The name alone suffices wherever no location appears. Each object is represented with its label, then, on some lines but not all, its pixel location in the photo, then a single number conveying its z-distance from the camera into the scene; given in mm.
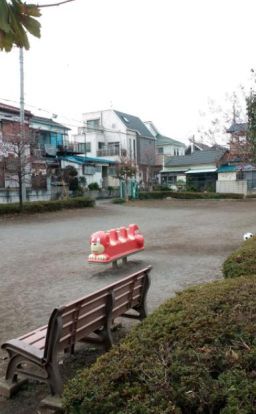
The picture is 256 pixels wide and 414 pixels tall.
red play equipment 8016
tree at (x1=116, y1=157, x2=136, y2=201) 32062
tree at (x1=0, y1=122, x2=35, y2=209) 20719
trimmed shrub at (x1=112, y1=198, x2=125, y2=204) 30795
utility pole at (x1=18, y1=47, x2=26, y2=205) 20703
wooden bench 3055
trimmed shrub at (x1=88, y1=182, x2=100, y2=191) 35156
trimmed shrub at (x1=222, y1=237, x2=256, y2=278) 4691
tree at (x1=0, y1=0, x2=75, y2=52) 1703
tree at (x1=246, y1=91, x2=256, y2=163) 8055
